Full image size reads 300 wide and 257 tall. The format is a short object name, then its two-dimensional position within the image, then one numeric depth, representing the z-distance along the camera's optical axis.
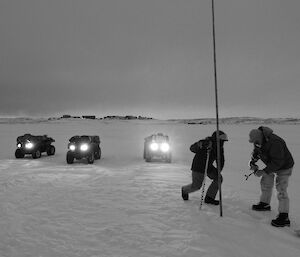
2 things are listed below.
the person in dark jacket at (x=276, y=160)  6.51
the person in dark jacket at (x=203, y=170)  7.88
